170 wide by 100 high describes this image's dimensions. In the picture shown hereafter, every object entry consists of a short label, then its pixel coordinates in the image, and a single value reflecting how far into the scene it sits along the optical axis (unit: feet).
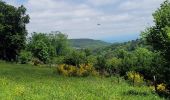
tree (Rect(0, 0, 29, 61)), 256.00
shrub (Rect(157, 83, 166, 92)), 99.08
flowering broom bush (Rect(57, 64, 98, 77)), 188.98
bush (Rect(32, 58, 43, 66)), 282.00
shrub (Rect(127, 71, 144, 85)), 150.79
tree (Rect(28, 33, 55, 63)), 355.88
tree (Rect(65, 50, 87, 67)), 235.86
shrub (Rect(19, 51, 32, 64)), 288.60
